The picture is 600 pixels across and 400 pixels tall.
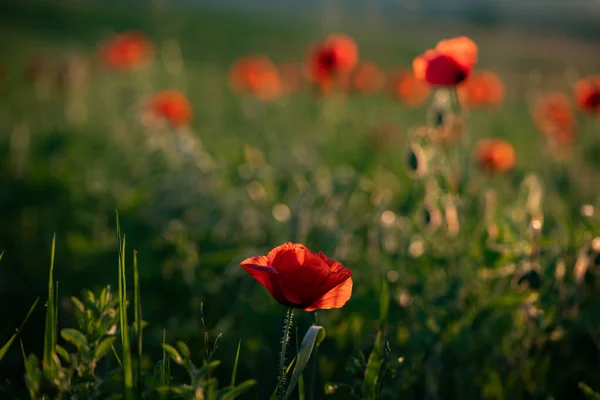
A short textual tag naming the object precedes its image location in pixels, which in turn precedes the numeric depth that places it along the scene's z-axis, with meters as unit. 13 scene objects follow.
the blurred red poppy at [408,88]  4.86
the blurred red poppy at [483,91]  3.97
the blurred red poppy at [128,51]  4.12
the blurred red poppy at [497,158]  2.66
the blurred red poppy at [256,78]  4.45
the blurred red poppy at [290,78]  5.95
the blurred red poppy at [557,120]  3.45
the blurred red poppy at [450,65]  1.88
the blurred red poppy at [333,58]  3.20
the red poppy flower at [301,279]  1.00
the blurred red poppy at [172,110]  2.90
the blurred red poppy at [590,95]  2.60
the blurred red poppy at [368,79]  5.17
